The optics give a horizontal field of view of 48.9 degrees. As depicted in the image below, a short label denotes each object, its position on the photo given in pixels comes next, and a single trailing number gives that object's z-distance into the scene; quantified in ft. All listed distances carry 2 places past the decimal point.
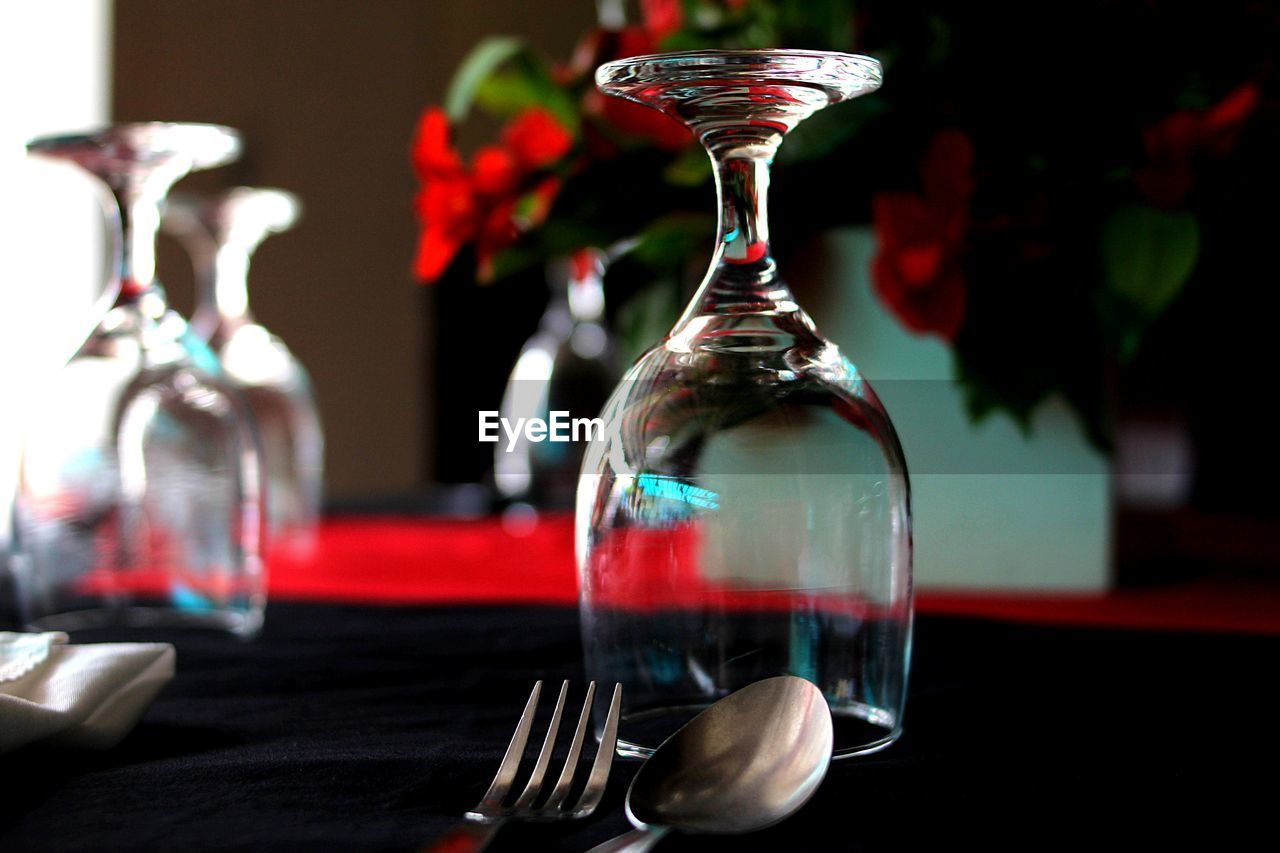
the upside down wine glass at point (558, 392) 3.47
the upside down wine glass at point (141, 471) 2.21
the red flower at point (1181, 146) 2.30
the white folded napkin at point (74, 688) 1.32
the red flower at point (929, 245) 2.36
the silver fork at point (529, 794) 1.03
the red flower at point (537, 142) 2.71
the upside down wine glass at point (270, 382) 3.42
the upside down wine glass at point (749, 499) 1.49
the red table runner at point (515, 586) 2.37
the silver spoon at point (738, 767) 1.15
